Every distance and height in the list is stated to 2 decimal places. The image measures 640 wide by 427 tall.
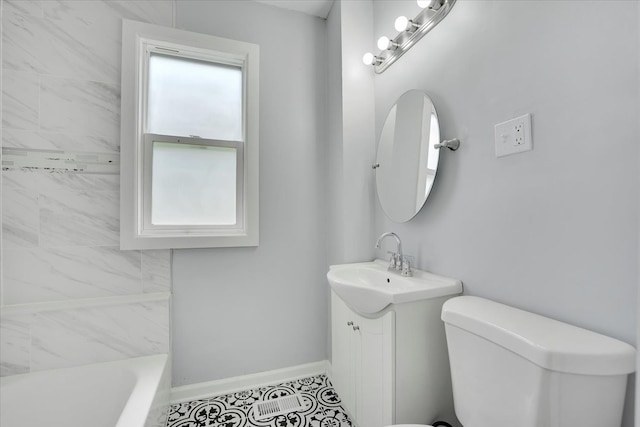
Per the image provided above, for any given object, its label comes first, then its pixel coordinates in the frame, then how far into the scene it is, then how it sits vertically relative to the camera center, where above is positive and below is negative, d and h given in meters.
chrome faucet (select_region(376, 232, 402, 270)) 1.42 -0.23
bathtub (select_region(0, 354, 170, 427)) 1.26 -0.87
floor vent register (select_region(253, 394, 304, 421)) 1.55 -1.13
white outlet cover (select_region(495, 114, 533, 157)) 0.90 +0.28
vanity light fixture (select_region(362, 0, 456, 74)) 1.27 +0.97
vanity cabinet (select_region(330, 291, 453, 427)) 1.07 -0.61
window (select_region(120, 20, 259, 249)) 1.58 +0.48
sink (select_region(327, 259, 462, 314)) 1.06 -0.31
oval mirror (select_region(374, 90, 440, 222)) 1.32 +0.32
